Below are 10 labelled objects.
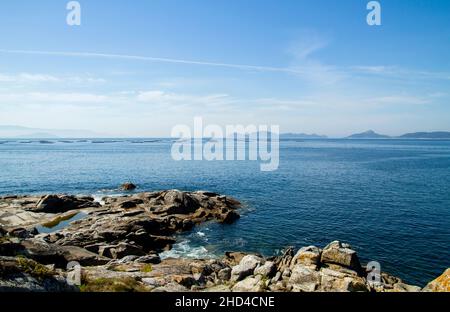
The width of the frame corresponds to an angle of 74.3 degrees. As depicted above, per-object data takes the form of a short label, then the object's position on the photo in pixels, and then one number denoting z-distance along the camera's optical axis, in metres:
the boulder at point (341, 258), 25.86
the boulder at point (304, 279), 22.08
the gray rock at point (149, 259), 32.72
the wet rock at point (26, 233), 35.92
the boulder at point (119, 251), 36.09
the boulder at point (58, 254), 23.84
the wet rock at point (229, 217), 53.56
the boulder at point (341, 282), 21.34
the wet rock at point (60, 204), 56.78
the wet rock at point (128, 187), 80.19
